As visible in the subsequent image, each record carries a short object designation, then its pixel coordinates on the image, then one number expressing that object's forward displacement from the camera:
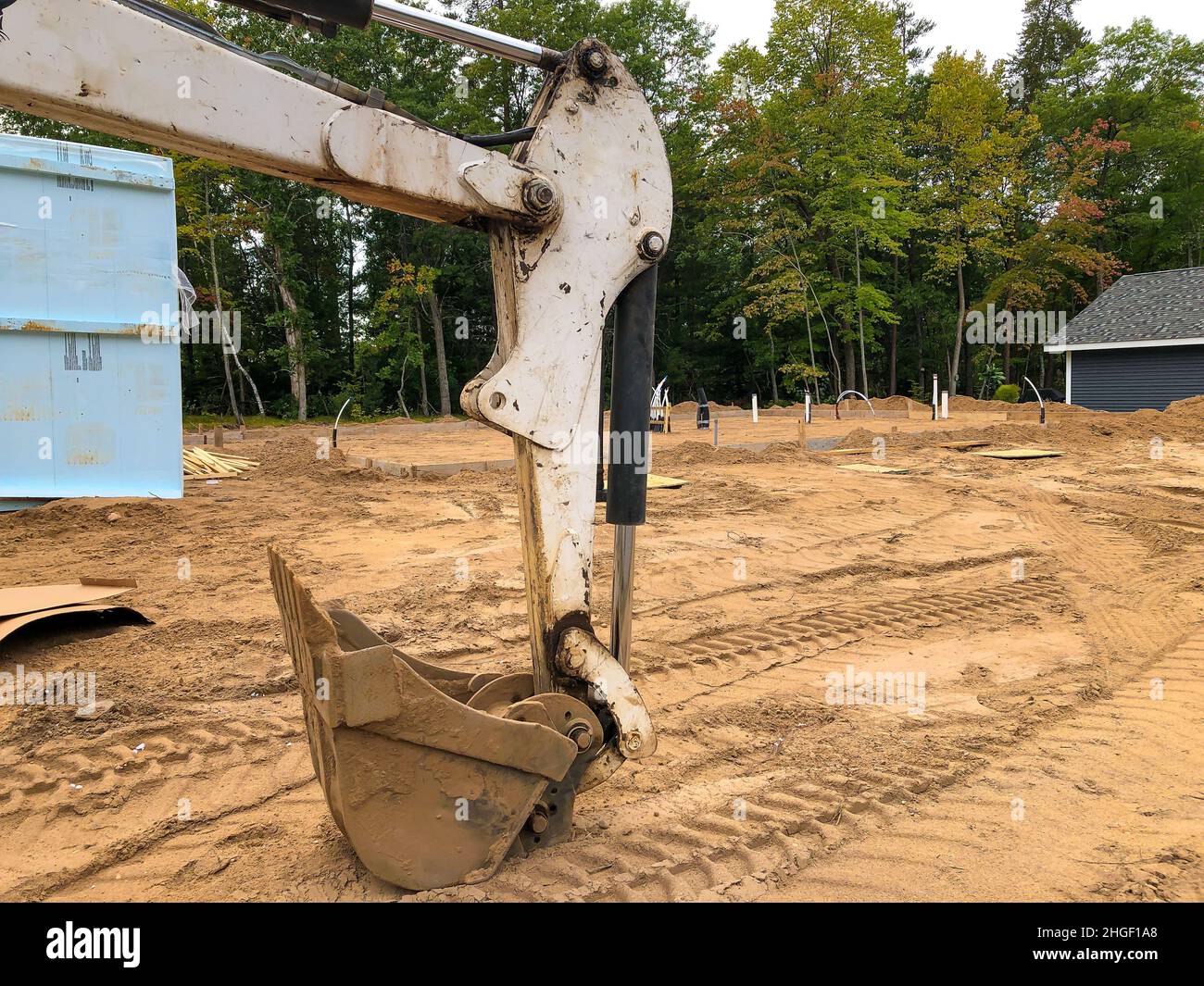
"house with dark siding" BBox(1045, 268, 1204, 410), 24.64
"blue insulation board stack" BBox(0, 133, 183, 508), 8.04
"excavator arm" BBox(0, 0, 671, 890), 2.22
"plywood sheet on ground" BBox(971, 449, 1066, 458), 13.86
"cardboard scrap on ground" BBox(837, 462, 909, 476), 12.34
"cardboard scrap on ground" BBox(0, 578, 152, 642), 4.82
